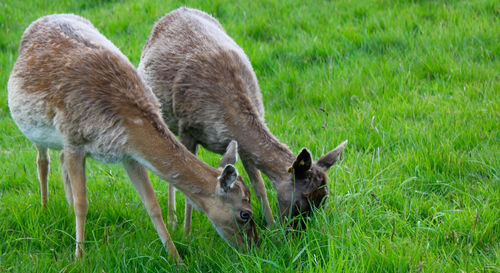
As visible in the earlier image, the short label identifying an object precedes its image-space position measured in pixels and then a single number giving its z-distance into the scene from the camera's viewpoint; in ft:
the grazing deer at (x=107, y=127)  26.48
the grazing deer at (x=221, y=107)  28.11
